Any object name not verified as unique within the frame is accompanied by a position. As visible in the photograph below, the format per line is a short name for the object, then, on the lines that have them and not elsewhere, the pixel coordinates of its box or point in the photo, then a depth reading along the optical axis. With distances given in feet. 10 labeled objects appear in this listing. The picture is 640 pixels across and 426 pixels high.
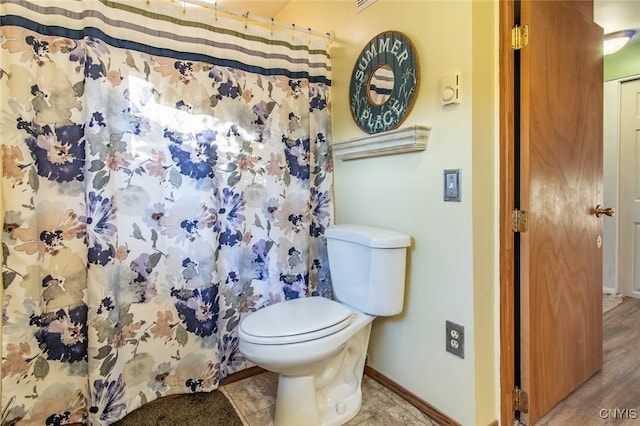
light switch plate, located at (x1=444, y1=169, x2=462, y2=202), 4.32
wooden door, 4.50
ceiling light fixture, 8.41
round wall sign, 4.88
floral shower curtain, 4.36
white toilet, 4.29
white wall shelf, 4.61
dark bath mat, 4.86
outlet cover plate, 4.40
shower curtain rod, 5.12
